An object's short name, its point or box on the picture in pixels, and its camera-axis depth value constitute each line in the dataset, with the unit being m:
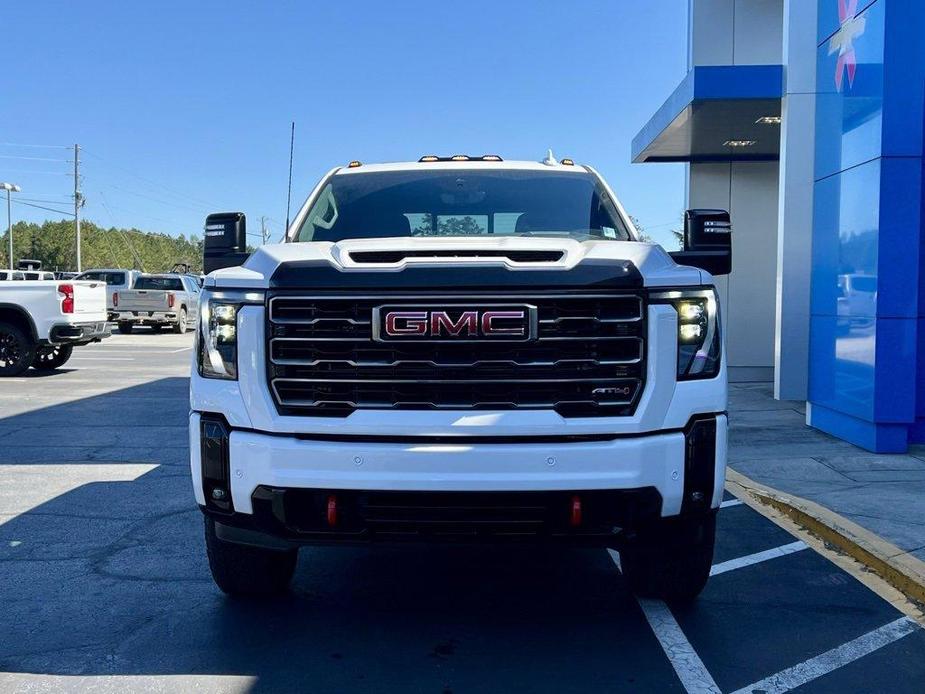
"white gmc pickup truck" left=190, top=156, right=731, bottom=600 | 3.65
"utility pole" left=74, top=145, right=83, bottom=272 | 78.50
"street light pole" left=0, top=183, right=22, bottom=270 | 58.23
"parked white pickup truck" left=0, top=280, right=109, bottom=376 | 15.30
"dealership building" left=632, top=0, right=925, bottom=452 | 8.59
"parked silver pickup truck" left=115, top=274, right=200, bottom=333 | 28.67
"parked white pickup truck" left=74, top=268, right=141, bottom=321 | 29.11
